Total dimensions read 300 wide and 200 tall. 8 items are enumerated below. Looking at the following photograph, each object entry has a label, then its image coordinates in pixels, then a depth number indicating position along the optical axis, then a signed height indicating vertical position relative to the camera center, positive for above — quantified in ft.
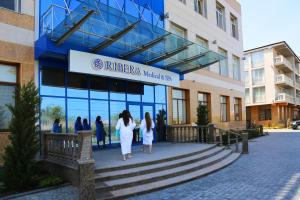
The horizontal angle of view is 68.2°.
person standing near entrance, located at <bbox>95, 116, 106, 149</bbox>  33.41 -2.46
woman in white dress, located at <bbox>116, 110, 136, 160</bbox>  24.75 -1.98
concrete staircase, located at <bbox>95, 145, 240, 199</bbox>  18.61 -6.04
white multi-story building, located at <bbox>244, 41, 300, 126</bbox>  112.81 +14.10
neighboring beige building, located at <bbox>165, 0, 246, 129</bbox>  48.80 +13.47
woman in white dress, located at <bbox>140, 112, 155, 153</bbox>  28.92 -2.23
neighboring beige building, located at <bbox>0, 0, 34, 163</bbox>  25.78 +7.93
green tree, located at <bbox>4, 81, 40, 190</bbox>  20.31 -2.56
